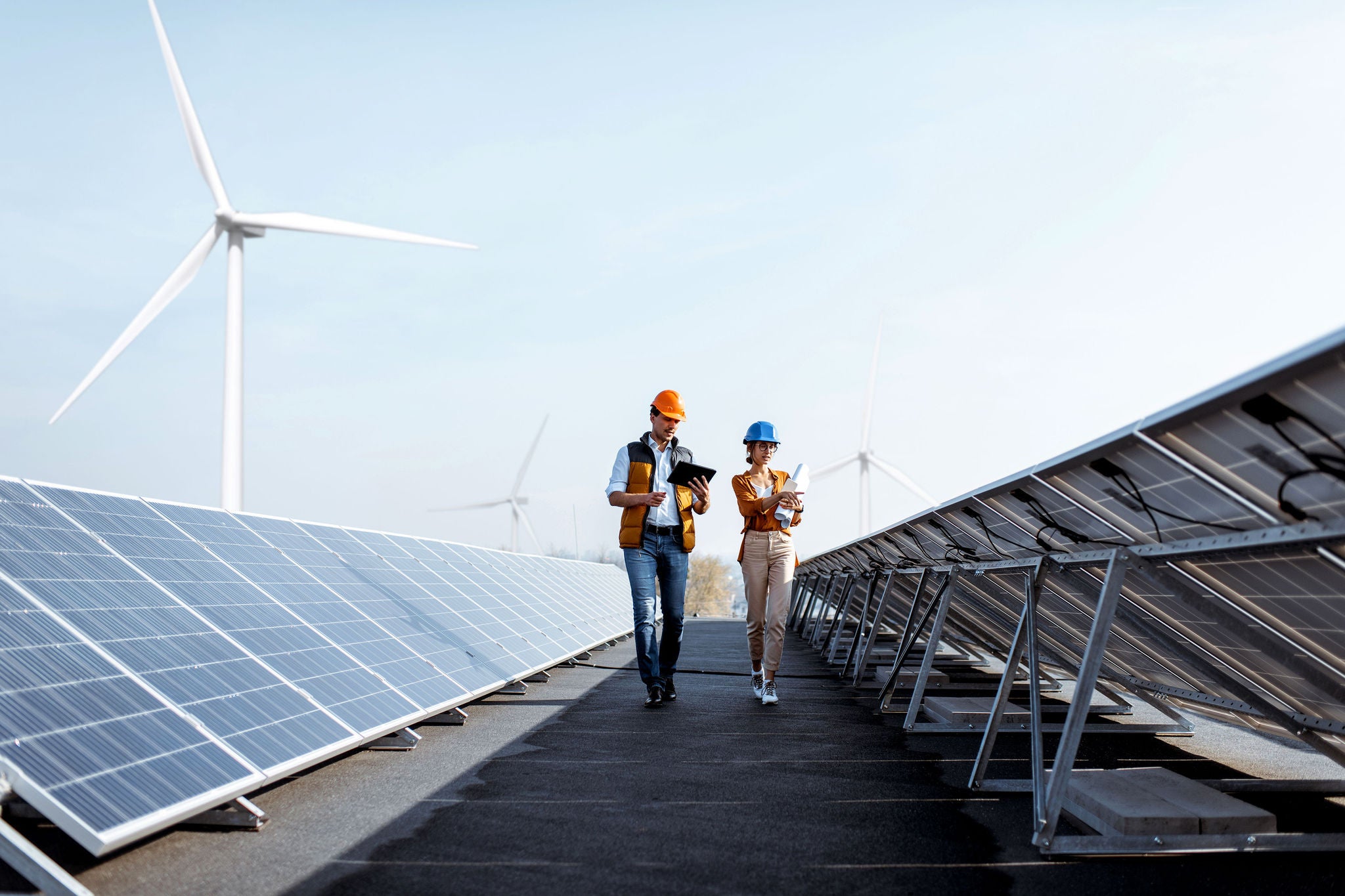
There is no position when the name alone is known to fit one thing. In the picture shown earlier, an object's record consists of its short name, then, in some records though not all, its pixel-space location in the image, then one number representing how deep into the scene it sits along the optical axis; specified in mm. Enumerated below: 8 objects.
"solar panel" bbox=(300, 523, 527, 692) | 8609
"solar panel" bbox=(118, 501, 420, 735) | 6168
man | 9516
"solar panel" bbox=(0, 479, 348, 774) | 4961
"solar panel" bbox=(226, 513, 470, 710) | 7395
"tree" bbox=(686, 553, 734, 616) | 121188
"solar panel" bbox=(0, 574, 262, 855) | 3699
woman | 9836
